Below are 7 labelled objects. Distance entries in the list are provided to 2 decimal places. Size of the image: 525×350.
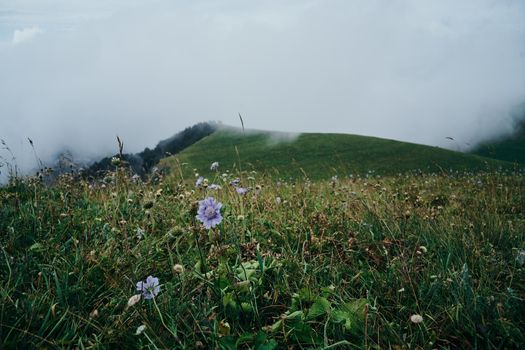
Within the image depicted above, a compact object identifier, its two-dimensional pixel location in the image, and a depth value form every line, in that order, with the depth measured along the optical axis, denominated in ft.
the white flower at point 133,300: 6.98
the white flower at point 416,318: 7.00
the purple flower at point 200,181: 14.31
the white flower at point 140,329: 6.92
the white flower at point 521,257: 9.85
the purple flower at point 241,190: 13.31
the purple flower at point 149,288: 7.82
